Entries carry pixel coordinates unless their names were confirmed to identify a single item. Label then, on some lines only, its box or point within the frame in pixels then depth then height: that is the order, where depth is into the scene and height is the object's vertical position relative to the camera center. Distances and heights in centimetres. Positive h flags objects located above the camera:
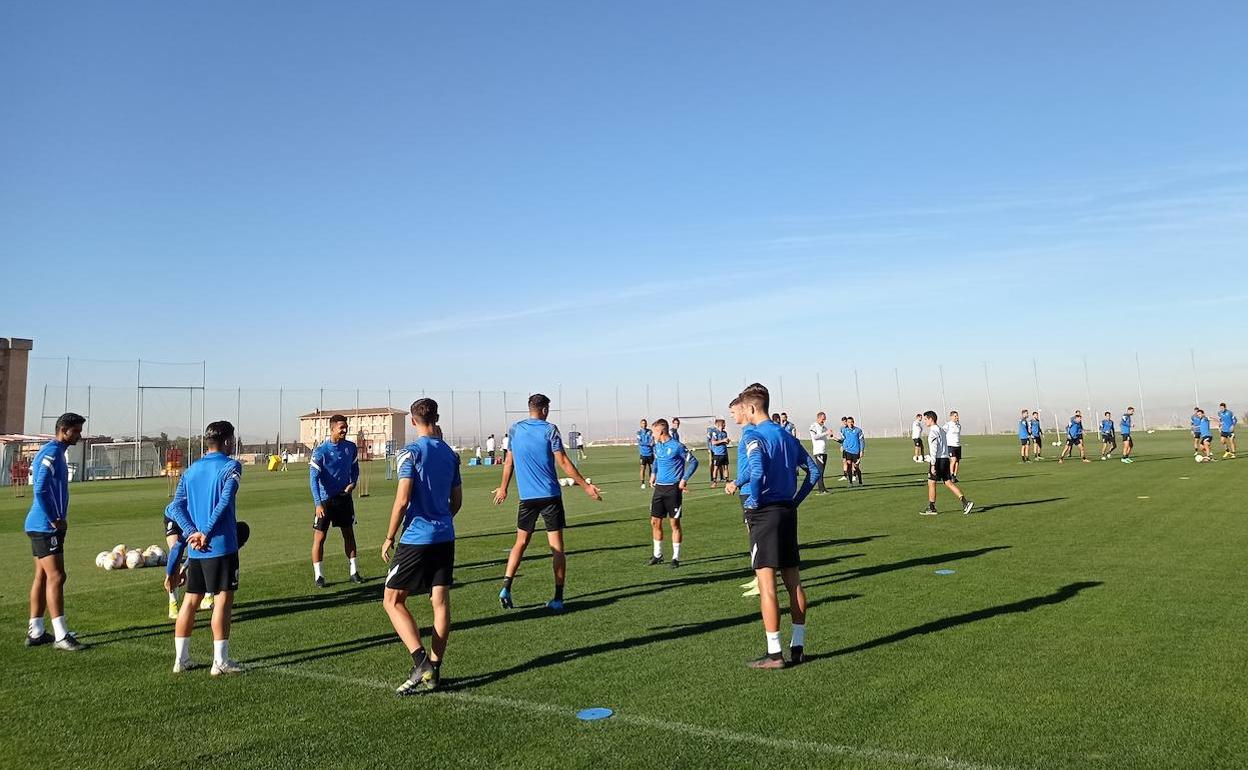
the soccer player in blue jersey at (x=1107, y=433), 3412 -6
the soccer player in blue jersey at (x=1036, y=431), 3769 +24
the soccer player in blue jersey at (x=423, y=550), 602 -60
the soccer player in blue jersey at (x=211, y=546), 650 -51
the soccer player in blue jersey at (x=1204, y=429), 3042 -8
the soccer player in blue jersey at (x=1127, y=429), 3359 +8
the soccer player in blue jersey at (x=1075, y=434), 3584 +1
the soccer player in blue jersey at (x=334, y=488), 1059 -16
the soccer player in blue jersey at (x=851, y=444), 2525 +7
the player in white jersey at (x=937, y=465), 1698 -49
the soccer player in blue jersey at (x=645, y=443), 2797 +52
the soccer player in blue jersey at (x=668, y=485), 1179 -42
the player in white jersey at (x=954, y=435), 2117 +14
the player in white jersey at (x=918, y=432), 3231 +43
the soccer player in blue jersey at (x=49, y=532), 768 -39
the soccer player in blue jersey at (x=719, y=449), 2692 +18
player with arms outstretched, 880 -17
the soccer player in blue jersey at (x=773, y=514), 645 -51
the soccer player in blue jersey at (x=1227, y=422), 3219 +12
